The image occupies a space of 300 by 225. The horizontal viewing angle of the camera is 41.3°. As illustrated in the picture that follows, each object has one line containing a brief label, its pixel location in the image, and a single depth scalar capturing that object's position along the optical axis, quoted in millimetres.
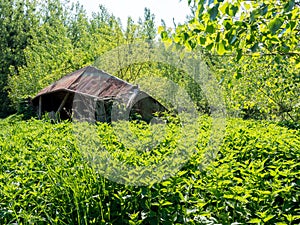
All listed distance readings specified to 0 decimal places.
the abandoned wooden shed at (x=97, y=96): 10211
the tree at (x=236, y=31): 2848
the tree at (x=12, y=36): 26250
